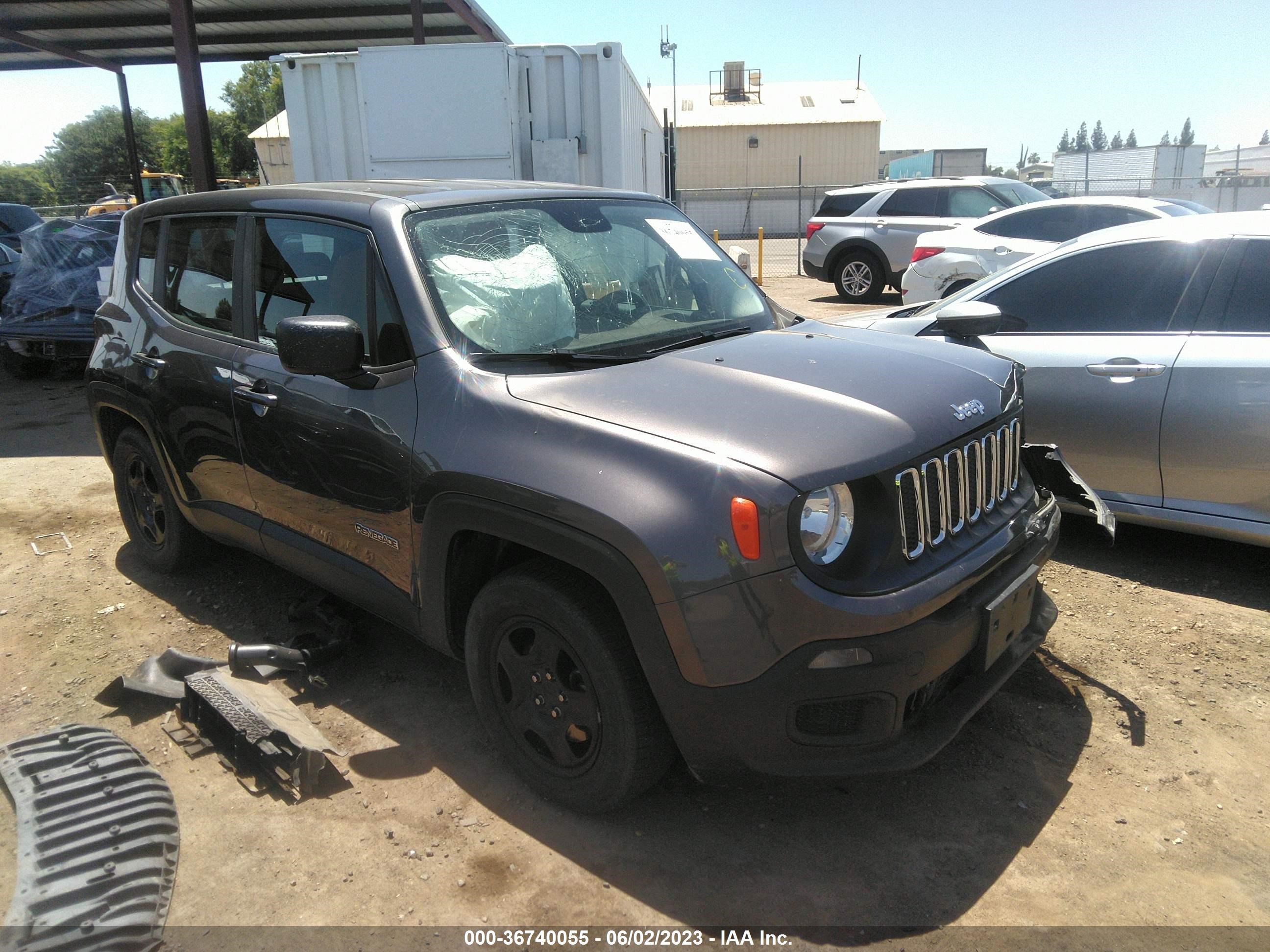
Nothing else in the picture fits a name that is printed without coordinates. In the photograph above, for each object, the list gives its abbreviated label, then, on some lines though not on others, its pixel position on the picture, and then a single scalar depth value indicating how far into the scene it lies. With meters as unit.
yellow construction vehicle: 31.14
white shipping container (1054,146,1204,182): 29.56
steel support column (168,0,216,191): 10.56
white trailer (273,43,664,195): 8.69
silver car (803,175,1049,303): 13.47
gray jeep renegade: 2.29
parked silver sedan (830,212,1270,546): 3.96
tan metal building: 41.00
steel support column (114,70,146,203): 18.36
